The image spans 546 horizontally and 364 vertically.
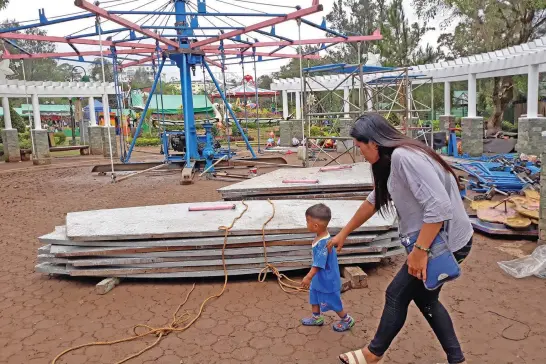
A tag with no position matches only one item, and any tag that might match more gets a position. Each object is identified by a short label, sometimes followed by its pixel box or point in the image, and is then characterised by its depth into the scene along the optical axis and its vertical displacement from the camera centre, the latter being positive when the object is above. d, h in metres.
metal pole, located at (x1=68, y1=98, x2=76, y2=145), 26.20 +0.13
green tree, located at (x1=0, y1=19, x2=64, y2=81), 49.21 +7.66
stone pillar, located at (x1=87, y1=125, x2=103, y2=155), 21.81 -0.38
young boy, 3.34 -1.13
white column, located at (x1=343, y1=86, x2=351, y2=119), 19.69 +1.19
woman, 2.33 -0.49
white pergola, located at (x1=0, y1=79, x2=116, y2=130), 17.72 +1.75
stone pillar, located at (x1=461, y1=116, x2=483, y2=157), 14.21 -0.64
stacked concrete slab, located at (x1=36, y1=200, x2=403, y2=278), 4.54 -1.20
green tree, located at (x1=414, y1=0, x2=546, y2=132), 18.73 +3.82
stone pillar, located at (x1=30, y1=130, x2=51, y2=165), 17.72 -0.53
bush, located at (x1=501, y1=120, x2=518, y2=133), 21.52 -0.64
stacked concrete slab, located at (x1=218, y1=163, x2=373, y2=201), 6.60 -0.95
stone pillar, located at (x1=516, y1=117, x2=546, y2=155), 11.99 -0.54
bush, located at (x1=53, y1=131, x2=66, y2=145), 28.72 -0.32
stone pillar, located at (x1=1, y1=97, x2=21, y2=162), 18.41 -0.25
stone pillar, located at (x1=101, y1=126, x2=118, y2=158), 20.52 -0.58
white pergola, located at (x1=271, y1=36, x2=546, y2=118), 12.07 +1.48
